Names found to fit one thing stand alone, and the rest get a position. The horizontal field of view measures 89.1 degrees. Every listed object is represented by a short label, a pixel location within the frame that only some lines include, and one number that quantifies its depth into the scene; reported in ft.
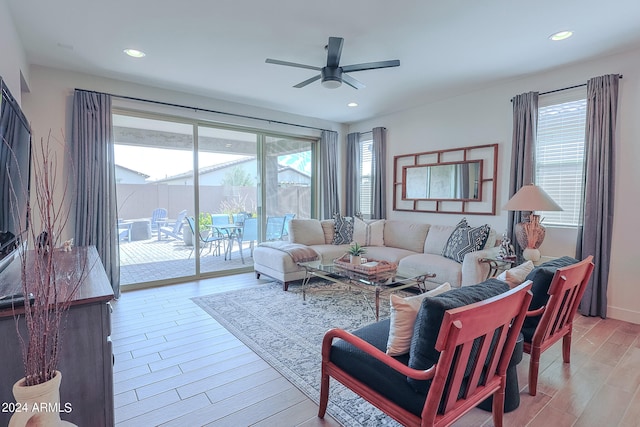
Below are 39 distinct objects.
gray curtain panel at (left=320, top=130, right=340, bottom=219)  19.10
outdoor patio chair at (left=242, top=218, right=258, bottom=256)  16.98
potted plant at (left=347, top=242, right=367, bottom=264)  11.56
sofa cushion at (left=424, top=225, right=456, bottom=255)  13.89
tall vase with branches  3.66
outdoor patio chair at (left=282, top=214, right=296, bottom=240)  18.30
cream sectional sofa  11.57
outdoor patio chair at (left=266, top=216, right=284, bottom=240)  17.95
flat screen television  5.66
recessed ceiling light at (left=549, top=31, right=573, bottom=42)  8.93
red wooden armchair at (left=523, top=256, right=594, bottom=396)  6.06
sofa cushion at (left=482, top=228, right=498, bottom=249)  12.13
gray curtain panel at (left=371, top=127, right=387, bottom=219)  17.88
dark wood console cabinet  4.63
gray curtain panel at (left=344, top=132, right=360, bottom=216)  19.53
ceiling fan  8.92
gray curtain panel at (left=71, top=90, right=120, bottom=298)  11.94
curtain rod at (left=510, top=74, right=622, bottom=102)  11.08
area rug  6.42
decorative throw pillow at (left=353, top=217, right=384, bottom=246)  16.37
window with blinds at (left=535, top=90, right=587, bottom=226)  11.28
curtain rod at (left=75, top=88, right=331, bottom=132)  12.95
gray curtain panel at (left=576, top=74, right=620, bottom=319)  10.33
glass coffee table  9.95
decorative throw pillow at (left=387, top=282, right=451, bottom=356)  4.80
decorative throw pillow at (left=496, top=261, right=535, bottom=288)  6.19
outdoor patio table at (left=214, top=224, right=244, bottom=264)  16.87
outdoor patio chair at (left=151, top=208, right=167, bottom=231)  14.60
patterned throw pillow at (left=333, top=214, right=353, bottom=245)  16.38
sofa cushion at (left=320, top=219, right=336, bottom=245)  16.67
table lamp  9.99
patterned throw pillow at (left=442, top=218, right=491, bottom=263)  12.08
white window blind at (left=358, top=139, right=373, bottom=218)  19.25
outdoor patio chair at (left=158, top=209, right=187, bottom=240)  15.11
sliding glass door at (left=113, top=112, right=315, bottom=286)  13.96
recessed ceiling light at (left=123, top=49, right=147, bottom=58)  10.25
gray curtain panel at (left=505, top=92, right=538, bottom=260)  11.91
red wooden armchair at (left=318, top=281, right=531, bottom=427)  3.89
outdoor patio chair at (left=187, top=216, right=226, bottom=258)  15.48
